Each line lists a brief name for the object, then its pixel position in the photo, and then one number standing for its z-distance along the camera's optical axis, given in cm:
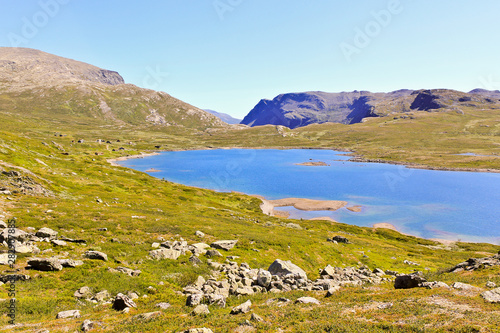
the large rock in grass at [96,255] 2503
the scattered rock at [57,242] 2608
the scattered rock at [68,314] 1692
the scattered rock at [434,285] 2221
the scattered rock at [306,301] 2062
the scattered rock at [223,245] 3541
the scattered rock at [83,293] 1985
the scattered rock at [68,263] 2262
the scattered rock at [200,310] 1838
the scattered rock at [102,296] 2008
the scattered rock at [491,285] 2059
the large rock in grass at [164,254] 2877
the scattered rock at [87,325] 1537
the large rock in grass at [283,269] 2913
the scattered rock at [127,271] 2373
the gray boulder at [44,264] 2120
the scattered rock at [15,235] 2350
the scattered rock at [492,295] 1772
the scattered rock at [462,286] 2081
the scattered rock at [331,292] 2291
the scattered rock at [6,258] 2089
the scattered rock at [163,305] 1961
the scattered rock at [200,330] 1472
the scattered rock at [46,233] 2657
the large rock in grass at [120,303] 1886
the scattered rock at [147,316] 1730
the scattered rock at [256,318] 1691
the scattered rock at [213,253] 3201
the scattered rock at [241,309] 1861
